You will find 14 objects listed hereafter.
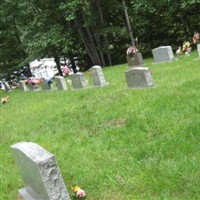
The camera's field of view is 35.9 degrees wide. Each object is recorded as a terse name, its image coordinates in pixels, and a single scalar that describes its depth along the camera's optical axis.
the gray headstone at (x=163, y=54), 11.80
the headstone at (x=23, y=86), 15.91
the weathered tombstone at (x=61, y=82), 11.25
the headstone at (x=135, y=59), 12.87
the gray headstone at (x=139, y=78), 7.55
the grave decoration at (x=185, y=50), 11.90
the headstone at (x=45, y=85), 12.76
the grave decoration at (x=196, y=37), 11.88
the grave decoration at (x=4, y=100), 11.96
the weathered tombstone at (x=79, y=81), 10.37
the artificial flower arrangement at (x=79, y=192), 3.30
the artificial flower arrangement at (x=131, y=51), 12.82
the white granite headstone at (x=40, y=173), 2.99
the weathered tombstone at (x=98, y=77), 9.66
